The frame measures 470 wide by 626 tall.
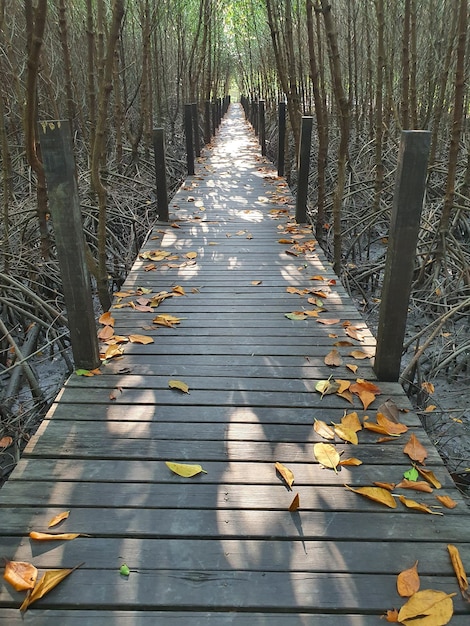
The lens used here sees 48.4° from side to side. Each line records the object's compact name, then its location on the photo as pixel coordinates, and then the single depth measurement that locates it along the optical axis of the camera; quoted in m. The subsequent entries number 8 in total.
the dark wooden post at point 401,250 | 2.01
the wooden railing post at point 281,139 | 7.39
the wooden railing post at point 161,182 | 5.22
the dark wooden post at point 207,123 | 12.06
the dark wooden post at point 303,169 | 4.87
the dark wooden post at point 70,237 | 2.06
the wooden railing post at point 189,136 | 7.55
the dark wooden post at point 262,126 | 10.14
